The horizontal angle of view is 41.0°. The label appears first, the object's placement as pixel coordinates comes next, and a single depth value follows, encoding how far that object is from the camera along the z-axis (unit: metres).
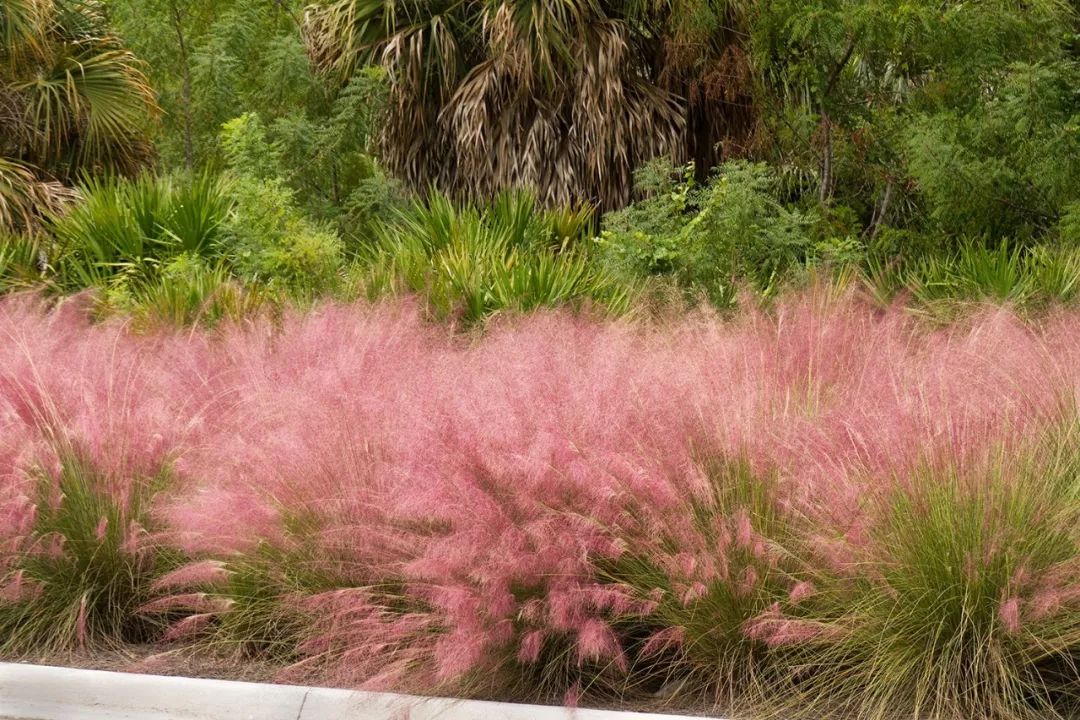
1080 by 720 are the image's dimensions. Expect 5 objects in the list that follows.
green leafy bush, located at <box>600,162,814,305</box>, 11.61
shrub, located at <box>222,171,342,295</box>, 12.10
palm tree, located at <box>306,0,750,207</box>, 16.73
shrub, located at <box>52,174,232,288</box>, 13.70
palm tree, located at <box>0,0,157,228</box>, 17.58
